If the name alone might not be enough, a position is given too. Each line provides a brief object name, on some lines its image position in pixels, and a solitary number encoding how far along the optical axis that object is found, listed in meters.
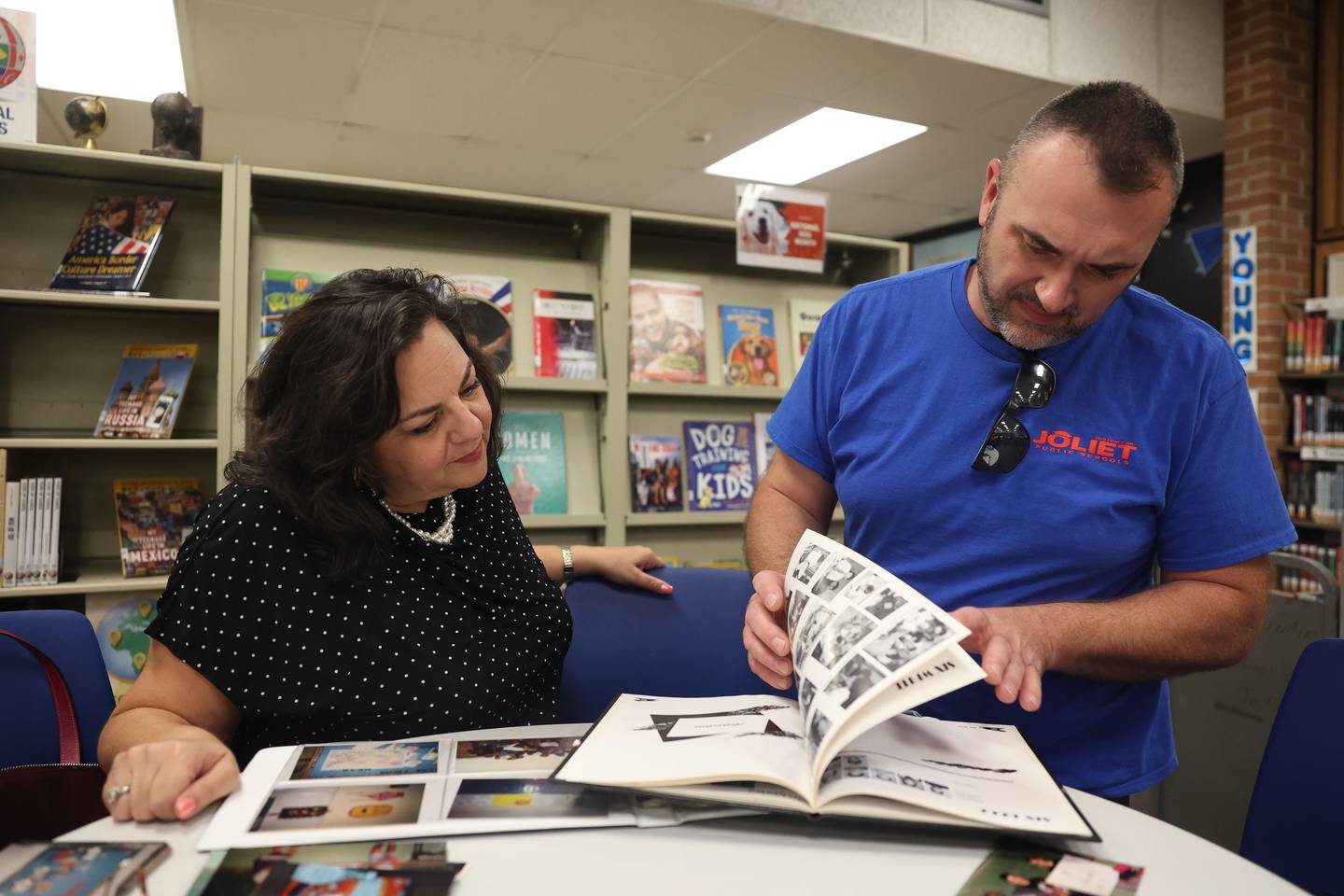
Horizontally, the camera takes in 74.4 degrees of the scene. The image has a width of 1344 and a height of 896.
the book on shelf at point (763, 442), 3.15
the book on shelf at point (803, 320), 3.18
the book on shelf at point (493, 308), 2.71
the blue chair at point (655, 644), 1.46
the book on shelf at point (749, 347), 3.10
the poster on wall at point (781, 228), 2.73
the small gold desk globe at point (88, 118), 2.66
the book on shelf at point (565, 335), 2.81
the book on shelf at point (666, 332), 2.93
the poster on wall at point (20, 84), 2.32
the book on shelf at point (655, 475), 2.91
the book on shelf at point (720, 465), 3.04
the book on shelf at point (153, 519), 2.53
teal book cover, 2.77
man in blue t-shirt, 1.06
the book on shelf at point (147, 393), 2.56
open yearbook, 0.75
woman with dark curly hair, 1.13
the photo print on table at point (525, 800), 0.82
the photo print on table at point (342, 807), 0.80
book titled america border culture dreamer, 2.53
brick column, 5.18
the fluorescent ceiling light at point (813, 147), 5.78
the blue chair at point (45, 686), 1.28
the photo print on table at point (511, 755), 0.94
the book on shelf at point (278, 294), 2.56
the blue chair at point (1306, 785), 1.14
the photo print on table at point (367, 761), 0.92
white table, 0.72
